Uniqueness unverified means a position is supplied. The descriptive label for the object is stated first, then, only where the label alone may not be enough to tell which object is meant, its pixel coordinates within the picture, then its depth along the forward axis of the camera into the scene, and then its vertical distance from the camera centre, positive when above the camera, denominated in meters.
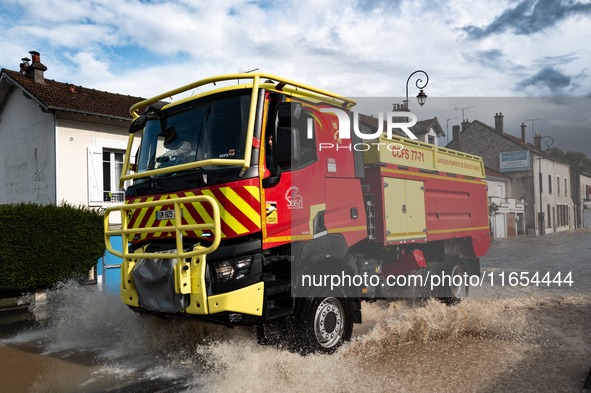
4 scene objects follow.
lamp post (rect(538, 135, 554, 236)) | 32.05 -0.45
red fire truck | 4.21 +0.05
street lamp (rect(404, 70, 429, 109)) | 15.19 +3.86
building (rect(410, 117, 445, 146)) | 26.72 +5.37
